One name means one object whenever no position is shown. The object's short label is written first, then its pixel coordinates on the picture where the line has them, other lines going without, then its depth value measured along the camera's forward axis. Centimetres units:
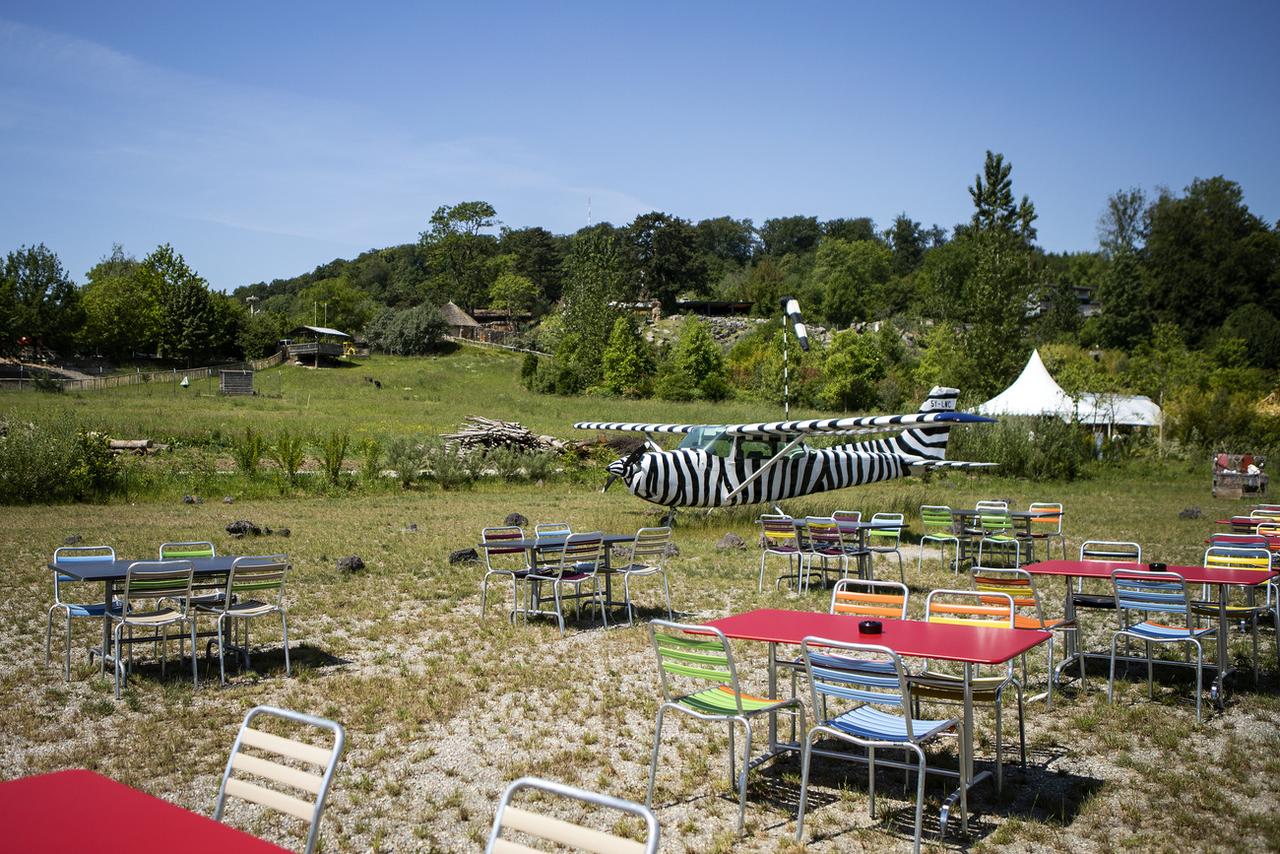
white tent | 3175
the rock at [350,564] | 1266
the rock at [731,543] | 1559
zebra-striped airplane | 1659
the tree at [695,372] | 5719
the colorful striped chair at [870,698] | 459
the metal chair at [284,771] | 288
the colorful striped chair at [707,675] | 492
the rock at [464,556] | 1354
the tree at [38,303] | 5968
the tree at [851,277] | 8519
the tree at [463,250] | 10900
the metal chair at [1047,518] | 1330
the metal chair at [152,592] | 718
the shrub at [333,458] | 2219
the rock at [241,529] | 1510
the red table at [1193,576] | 732
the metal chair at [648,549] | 998
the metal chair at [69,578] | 775
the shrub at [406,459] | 2339
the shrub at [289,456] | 2181
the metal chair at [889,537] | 1219
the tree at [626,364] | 5806
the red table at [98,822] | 232
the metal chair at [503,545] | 1002
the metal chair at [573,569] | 973
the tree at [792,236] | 14688
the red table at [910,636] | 486
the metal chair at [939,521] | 1336
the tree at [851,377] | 5297
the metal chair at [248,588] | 764
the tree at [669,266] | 9612
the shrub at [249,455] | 2233
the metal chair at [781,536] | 1191
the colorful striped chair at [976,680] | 547
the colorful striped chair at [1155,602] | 694
